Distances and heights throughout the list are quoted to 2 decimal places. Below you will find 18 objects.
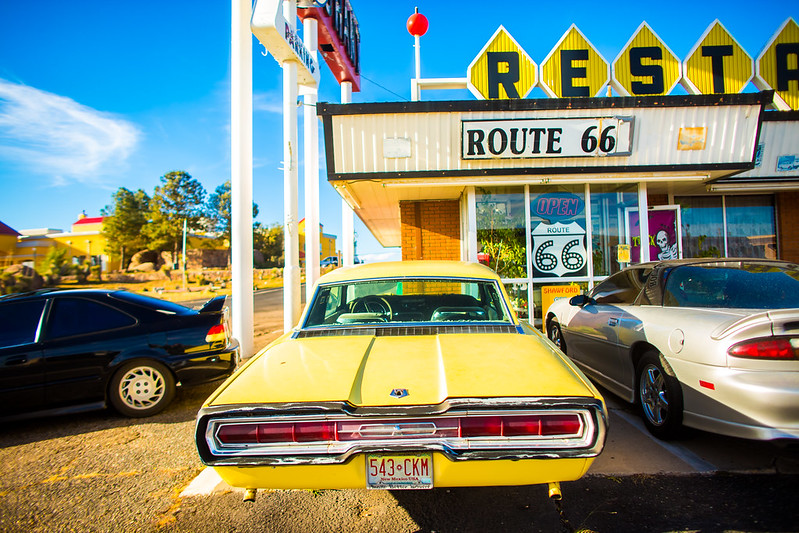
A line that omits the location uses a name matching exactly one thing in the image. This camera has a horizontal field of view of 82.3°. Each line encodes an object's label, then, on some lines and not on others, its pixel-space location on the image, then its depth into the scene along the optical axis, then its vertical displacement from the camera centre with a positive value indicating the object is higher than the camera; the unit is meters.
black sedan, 4.38 -0.70
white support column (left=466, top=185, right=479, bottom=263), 8.71 +1.12
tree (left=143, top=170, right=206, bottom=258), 55.09 +8.99
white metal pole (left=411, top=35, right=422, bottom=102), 10.19 +4.44
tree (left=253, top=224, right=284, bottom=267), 67.31 +5.20
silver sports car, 2.92 -0.54
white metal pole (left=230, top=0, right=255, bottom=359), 7.05 +1.79
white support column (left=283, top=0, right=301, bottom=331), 8.00 +1.50
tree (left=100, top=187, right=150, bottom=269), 55.00 +6.95
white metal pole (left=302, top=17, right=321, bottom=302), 9.69 +2.44
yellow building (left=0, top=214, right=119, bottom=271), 44.60 +4.67
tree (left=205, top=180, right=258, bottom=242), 62.69 +9.76
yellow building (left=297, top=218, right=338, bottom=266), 72.30 +5.58
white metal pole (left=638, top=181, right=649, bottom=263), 8.59 +1.03
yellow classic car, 2.11 -0.71
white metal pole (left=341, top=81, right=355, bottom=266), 12.78 +1.50
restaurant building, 7.76 +1.87
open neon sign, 8.76 +1.32
